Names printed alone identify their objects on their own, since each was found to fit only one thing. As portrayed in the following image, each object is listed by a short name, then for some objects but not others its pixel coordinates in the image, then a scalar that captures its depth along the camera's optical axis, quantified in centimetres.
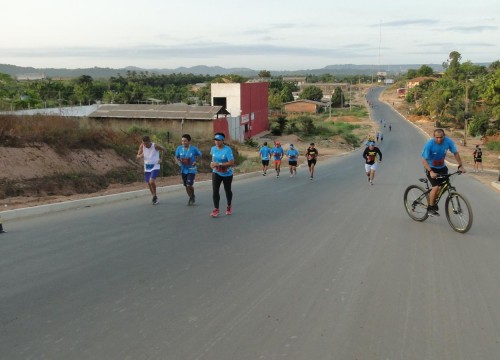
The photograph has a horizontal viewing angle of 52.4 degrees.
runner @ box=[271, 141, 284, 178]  2142
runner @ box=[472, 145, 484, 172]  3068
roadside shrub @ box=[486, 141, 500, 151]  5684
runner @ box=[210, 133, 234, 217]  946
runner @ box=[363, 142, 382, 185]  1656
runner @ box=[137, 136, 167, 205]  1067
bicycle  779
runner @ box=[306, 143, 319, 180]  1998
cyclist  818
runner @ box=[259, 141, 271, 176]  2172
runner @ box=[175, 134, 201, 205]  1067
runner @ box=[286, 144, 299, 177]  2127
